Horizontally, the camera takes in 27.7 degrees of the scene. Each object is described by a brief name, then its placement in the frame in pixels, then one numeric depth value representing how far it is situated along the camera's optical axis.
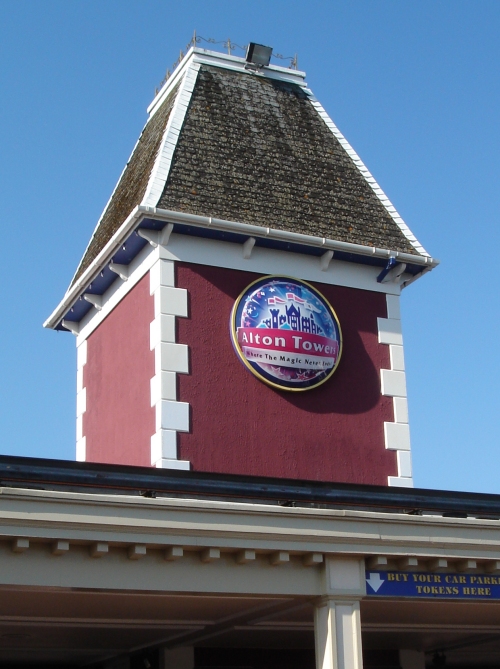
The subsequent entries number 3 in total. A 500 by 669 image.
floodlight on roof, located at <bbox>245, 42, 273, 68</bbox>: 15.88
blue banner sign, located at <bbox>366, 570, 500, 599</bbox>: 9.52
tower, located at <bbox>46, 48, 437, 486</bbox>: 12.69
